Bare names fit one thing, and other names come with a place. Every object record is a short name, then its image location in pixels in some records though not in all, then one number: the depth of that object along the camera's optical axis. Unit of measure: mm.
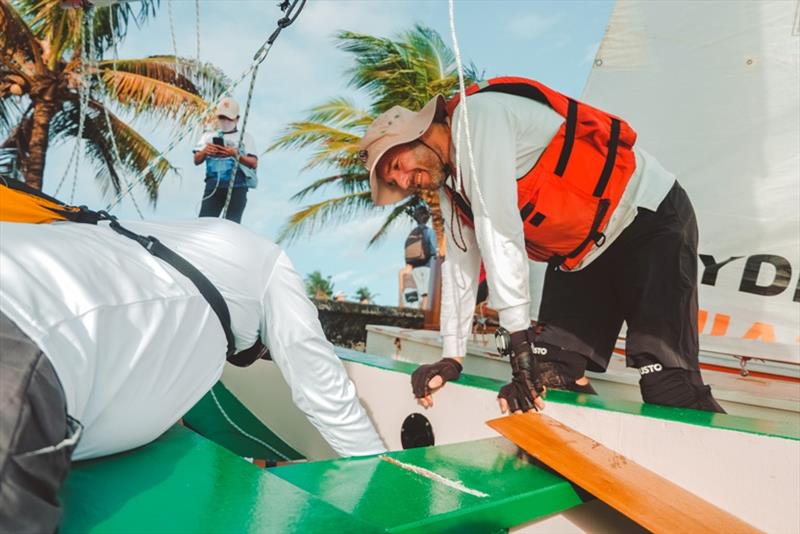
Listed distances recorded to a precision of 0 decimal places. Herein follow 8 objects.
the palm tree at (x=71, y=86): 8805
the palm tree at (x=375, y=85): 10164
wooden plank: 979
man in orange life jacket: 1565
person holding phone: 3666
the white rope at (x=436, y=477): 979
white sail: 3006
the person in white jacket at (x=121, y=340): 562
